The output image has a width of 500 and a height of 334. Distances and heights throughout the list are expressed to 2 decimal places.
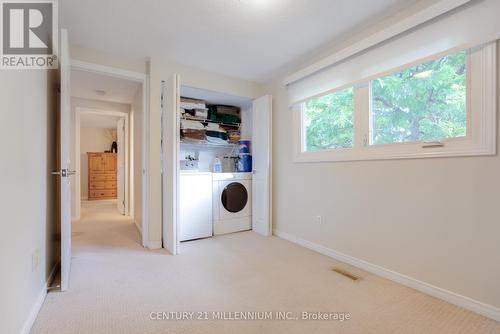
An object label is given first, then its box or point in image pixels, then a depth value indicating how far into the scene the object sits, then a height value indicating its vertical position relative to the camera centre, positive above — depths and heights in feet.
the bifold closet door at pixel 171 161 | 8.66 +0.22
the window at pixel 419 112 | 5.20 +1.46
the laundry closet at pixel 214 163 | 10.68 +0.22
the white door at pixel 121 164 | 16.34 +0.24
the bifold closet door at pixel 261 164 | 11.19 +0.13
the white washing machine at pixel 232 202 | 11.34 -1.68
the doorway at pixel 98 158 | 22.41 +0.92
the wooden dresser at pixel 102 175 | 23.03 -0.73
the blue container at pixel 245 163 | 12.43 +0.20
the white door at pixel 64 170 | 6.04 -0.06
